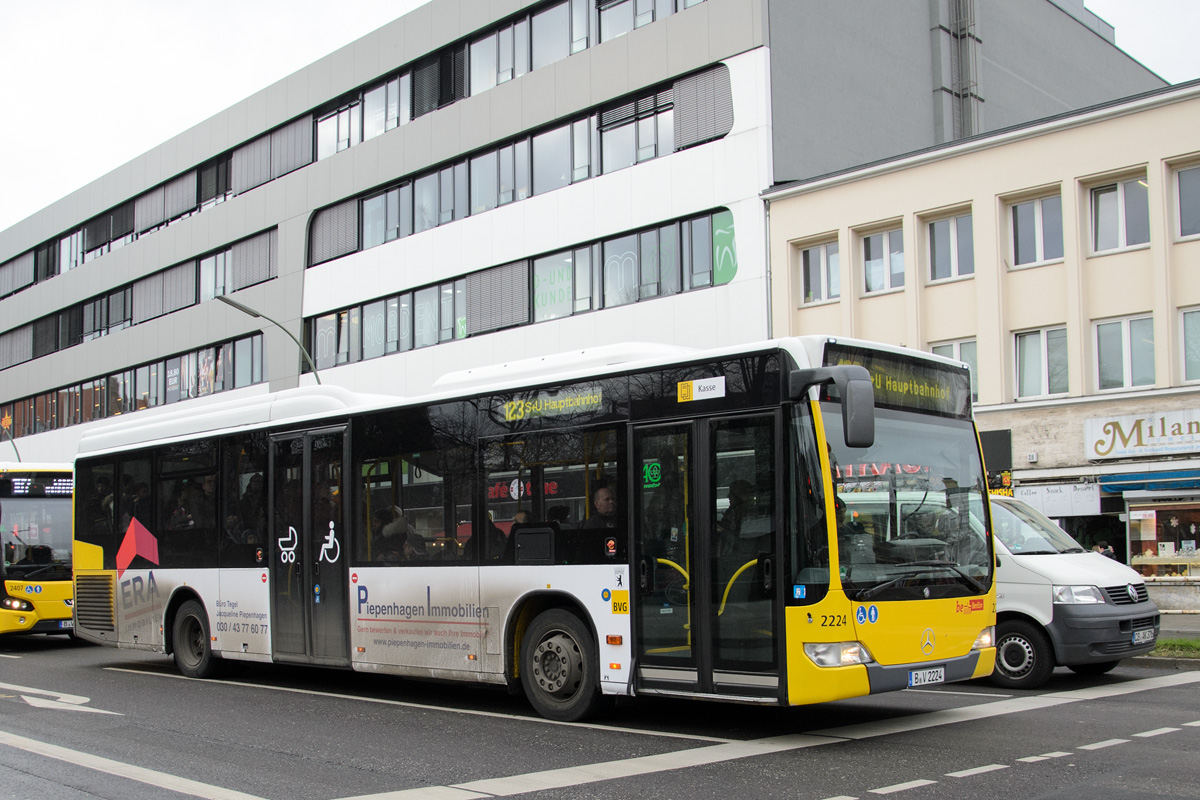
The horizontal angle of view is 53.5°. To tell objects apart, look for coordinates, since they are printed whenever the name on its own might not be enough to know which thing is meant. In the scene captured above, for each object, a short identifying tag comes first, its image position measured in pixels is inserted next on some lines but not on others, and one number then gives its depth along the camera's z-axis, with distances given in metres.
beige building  22.22
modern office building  28.12
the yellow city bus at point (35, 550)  18.75
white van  11.82
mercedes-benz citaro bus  8.56
